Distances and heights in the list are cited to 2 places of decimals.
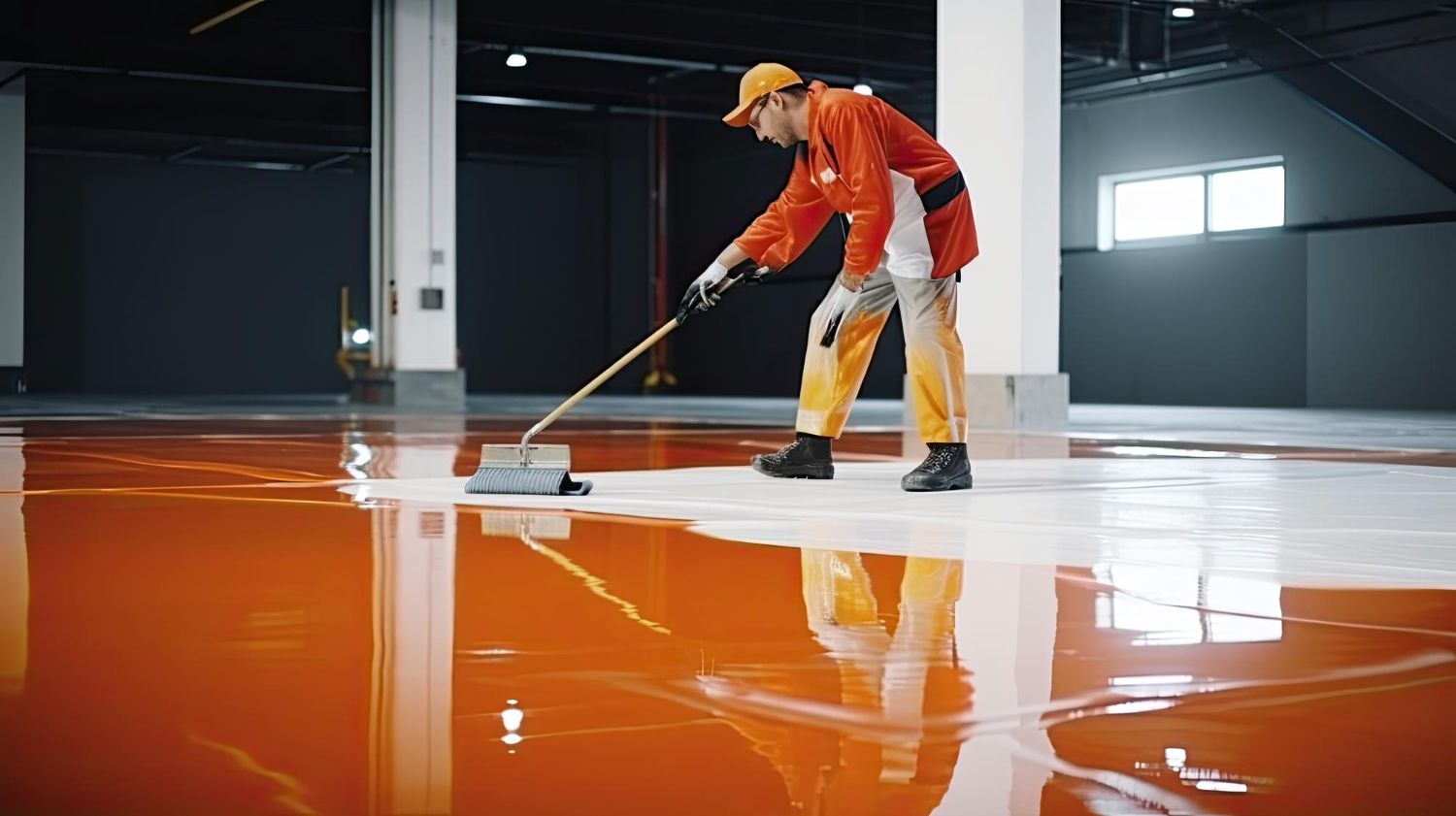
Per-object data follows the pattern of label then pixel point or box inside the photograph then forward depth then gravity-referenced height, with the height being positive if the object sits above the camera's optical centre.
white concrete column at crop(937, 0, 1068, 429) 9.33 +1.26
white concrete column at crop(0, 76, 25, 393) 19.17 +2.09
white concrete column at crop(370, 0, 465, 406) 13.53 +1.66
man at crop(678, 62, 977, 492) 4.11 +0.43
